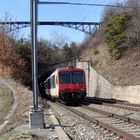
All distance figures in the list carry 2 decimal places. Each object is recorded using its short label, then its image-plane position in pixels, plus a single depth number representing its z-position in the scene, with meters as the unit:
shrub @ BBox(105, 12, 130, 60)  64.12
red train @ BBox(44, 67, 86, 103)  44.12
